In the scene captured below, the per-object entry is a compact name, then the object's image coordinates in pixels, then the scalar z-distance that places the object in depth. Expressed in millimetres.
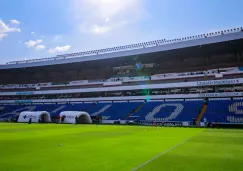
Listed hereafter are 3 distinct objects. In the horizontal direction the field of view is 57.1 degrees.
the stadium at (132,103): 10132
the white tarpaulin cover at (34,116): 45844
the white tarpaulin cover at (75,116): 43975
